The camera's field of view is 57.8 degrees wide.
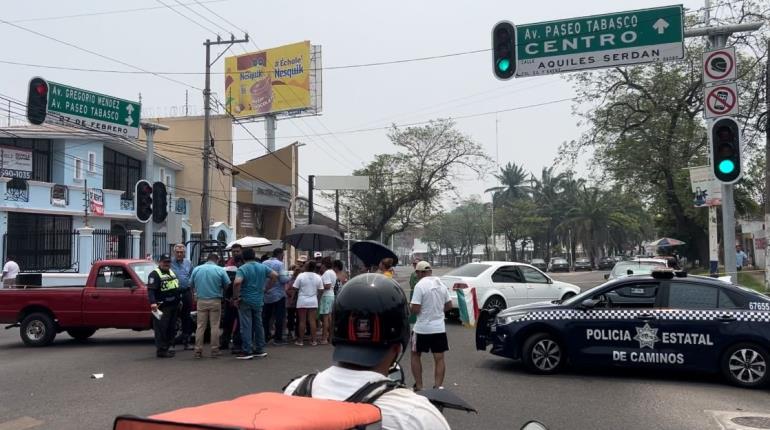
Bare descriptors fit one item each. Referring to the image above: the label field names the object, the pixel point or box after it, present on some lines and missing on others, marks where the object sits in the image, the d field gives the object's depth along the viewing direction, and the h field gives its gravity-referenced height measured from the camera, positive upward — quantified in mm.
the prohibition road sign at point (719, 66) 11531 +2989
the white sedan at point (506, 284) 16656 -903
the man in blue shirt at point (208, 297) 11305 -787
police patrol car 9133 -1134
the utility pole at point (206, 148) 25766 +3761
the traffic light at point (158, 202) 19562 +1325
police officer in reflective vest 11375 -843
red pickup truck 13000 -1040
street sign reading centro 12359 +3731
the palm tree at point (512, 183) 81062 +7422
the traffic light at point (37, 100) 14906 +3216
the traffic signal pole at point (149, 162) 20422 +2566
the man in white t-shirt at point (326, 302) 13547 -1055
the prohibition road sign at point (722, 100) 11438 +2381
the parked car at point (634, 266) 18194 -555
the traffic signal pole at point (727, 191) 11773 +915
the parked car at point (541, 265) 60712 -1628
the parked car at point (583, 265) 63125 -1720
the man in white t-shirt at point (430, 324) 8281 -916
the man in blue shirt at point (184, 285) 12479 -652
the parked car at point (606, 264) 64400 -1709
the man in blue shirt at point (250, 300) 11391 -846
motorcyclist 2299 -336
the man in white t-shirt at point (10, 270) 20969 -610
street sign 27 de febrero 16406 +3470
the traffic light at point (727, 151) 11078 +1490
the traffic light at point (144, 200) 19031 +1347
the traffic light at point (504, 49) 13055 +3701
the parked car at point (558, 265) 58406 -1589
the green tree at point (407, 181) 46156 +4528
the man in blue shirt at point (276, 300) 12836 -968
